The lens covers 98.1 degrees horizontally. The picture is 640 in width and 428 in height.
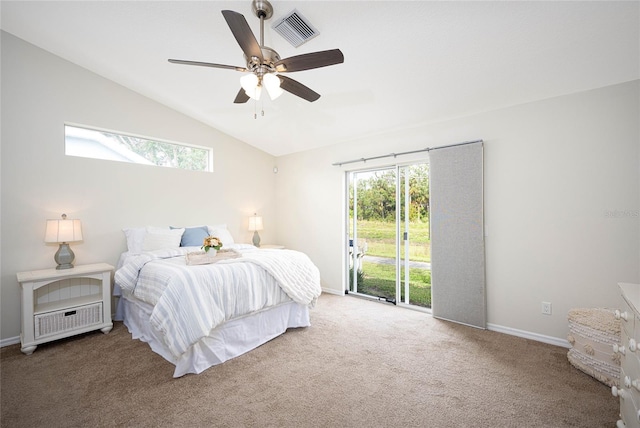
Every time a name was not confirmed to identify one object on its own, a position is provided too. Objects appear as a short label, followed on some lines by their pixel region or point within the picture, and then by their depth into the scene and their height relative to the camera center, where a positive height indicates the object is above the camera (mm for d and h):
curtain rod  3169 +779
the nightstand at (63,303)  2525 -890
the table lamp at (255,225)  4734 -197
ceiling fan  1651 +994
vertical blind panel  3090 -271
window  3258 +877
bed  2133 -751
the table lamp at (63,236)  2818 -207
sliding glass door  3734 -323
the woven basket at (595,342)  2043 -1040
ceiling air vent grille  2084 +1456
